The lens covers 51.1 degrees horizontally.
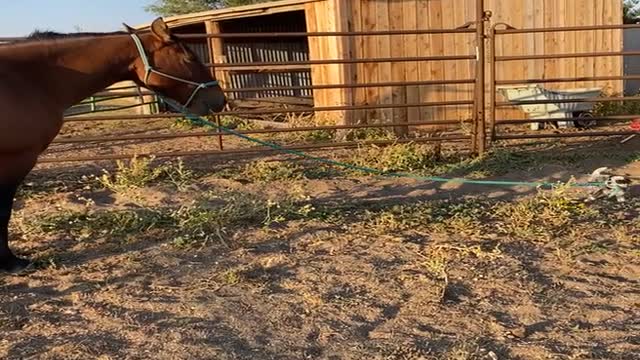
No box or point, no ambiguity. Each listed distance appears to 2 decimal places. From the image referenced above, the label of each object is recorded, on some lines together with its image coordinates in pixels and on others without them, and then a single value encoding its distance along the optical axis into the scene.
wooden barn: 9.07
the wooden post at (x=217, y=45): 11.77
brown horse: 3.91
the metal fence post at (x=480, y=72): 7.11
